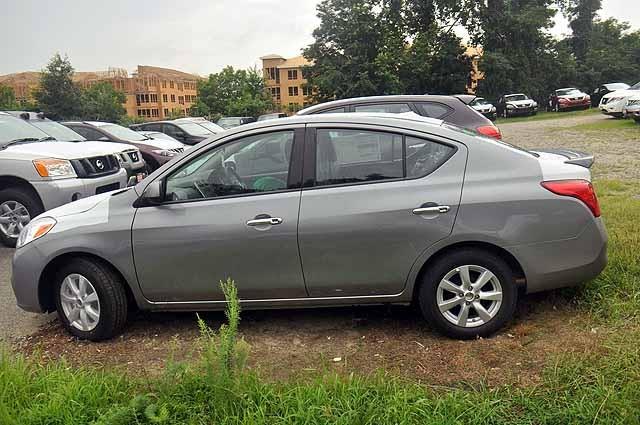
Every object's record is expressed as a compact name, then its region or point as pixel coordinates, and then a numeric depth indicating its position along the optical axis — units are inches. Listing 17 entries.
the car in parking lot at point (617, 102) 827.3
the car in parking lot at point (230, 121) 1018.6
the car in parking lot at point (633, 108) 726.2
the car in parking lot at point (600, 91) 1378.0
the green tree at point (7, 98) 2016.5
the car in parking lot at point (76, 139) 336.8
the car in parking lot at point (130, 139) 479.8
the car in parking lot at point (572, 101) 1425.9
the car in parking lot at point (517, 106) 1450.5
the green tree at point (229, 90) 2406.5
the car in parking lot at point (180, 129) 649.0
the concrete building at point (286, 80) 3866.1
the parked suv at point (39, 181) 274.5
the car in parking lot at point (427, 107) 285.3
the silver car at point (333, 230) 145.6
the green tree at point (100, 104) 1764.3
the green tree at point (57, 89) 1556.3
